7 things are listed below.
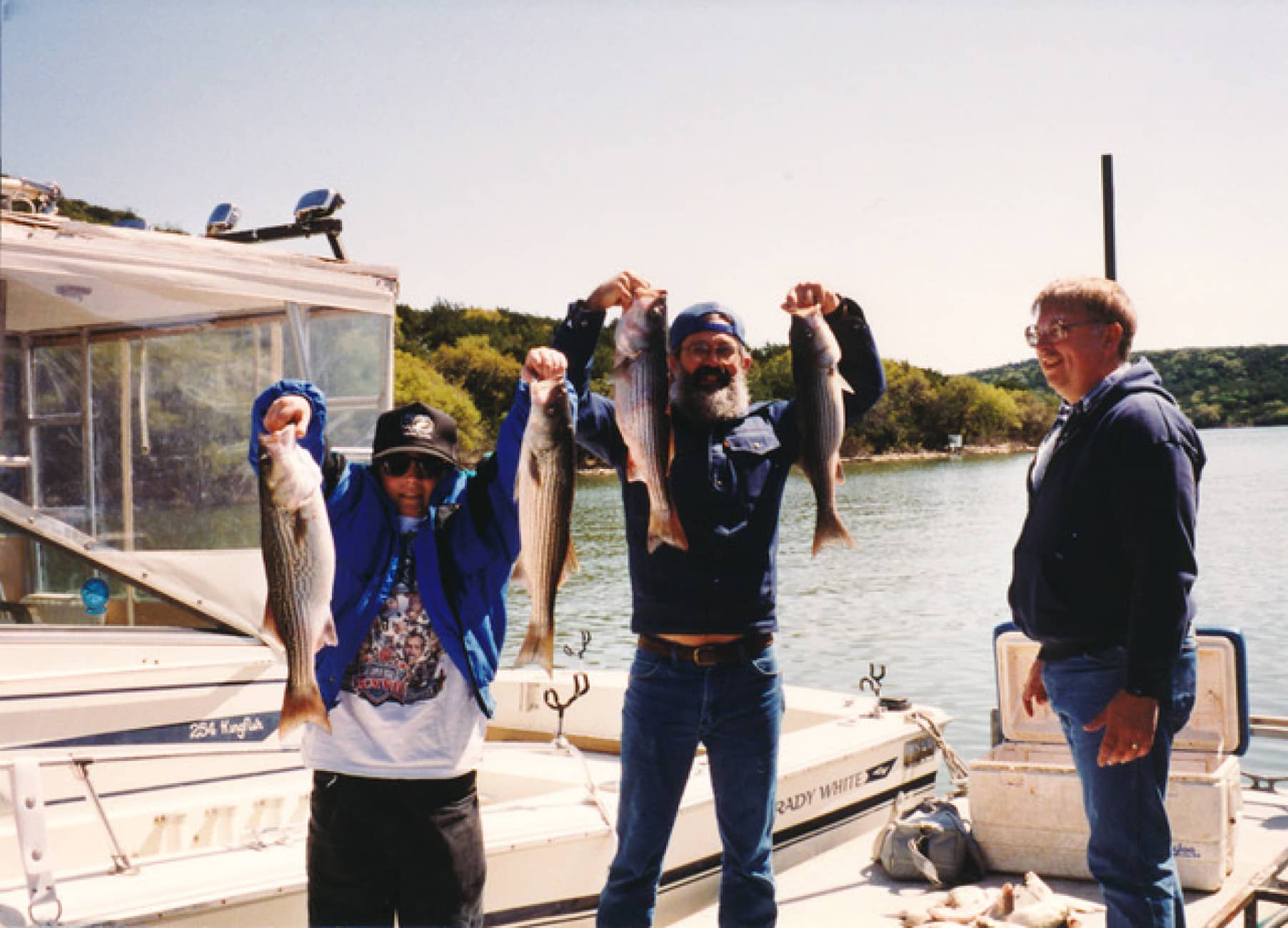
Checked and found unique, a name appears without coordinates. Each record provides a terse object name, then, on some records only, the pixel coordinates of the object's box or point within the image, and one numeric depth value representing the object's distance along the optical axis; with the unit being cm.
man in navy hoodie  294
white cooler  477
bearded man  344
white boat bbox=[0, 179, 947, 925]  431
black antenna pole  637
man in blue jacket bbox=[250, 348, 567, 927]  294
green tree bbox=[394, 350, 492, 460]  5244
